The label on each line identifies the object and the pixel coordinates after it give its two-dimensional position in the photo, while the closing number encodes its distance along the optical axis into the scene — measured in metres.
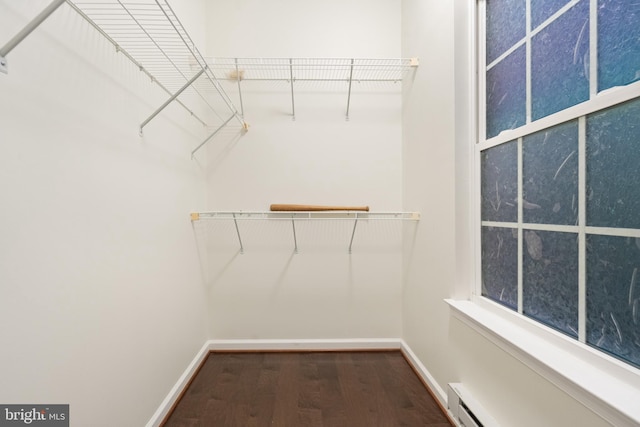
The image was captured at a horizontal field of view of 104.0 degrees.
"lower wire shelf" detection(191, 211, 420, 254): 1.87
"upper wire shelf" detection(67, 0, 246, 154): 0.95
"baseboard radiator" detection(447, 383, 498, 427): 1.03
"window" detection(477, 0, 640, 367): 0.68
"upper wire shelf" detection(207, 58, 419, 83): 1.85
